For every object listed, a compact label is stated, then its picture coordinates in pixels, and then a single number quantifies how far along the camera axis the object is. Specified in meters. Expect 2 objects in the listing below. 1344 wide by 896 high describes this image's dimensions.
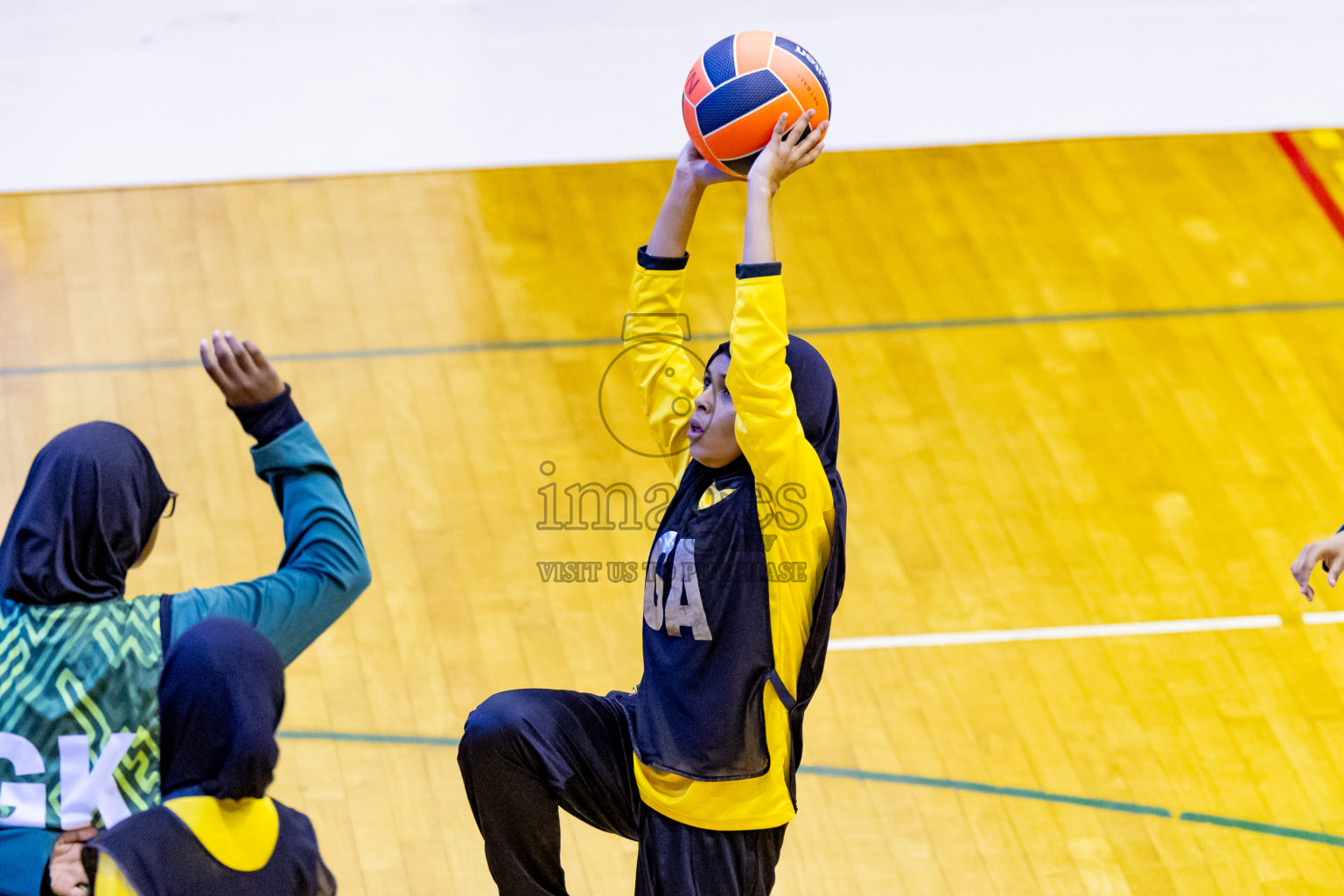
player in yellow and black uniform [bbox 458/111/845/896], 10.58
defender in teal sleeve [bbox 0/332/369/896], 10.31
